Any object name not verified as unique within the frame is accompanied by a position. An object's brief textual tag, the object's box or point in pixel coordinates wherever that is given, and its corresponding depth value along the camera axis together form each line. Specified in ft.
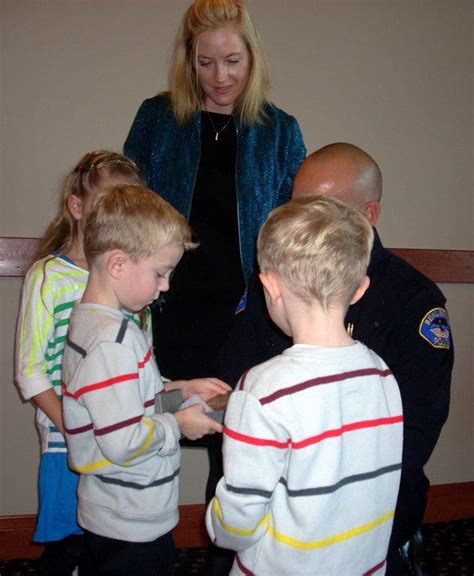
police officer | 4.66
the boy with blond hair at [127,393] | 4.31
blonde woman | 6.43
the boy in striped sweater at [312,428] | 3.40
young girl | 5.24
